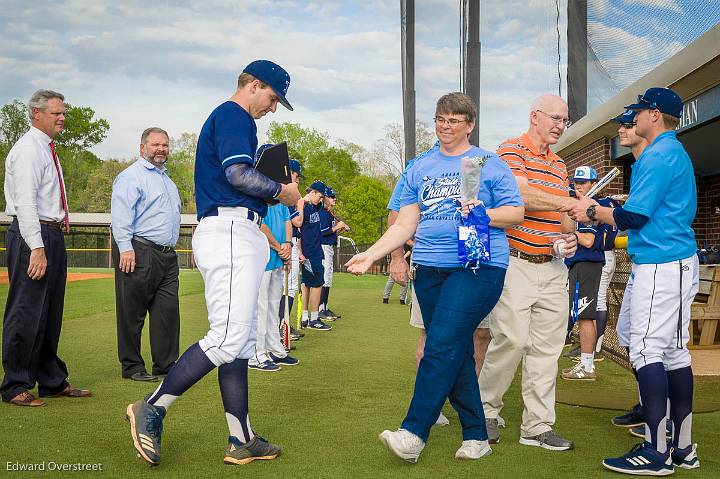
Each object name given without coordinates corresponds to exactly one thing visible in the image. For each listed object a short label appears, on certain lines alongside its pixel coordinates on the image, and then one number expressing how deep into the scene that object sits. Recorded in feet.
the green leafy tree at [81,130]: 258.98
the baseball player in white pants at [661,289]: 14.19
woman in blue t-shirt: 14.24
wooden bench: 30.89
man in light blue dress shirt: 22.89
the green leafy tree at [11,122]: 259.80
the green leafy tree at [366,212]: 160.04
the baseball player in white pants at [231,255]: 13.92
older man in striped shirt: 16.35
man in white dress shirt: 18.93
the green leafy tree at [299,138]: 276.21
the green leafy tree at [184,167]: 331.51
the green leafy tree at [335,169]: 216.74
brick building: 23.79
